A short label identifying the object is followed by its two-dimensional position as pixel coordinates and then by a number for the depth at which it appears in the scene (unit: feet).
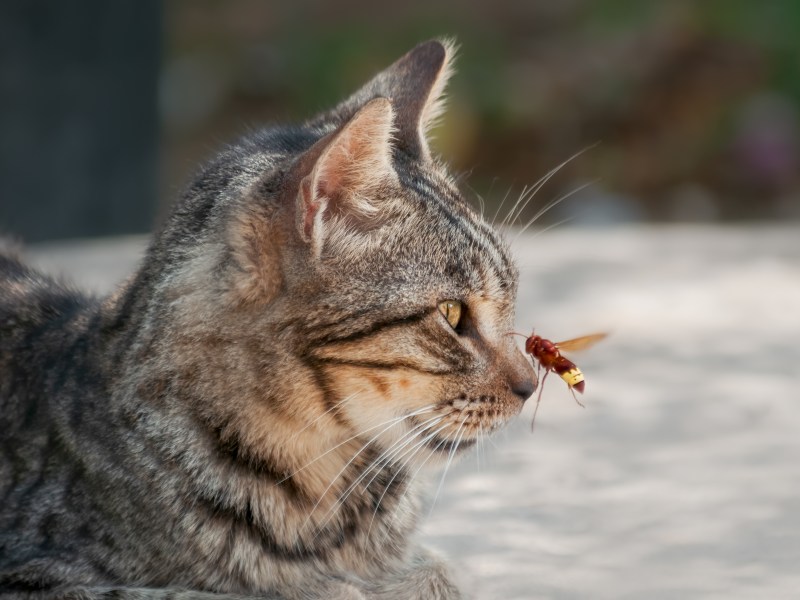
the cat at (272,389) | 18.67
